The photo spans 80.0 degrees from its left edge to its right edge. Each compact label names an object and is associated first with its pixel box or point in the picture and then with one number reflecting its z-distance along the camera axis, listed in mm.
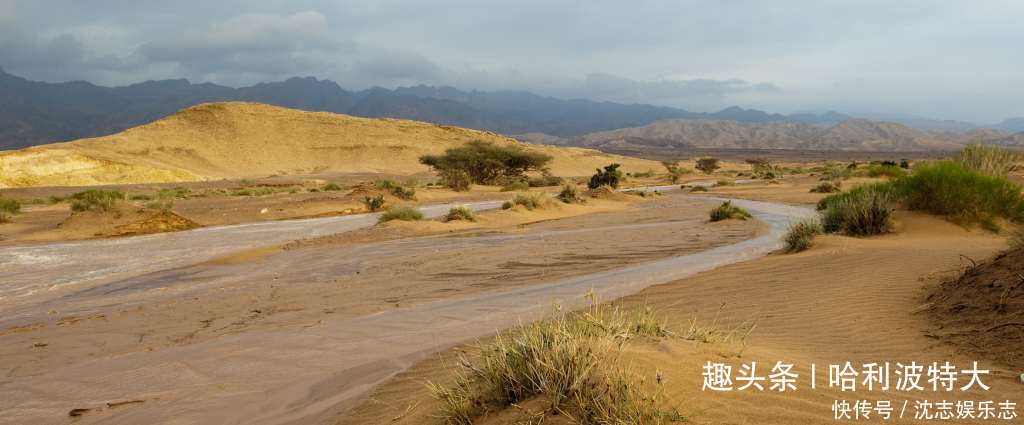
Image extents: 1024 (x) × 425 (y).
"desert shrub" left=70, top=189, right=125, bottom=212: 19450
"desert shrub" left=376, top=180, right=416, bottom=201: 29312
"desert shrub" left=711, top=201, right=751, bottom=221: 17125
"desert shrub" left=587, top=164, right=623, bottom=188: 35519
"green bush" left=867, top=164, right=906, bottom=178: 28570
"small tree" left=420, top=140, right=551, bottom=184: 45719
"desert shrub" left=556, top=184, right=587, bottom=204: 24578
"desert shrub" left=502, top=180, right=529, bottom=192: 37309
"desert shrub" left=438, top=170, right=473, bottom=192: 36531
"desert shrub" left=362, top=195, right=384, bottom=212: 25172
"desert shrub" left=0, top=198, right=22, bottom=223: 20688
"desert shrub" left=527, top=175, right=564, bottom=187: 43147
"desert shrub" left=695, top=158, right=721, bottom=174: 59625
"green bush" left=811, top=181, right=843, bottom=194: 26306
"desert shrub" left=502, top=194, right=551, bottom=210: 21434
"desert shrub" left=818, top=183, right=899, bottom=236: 11414
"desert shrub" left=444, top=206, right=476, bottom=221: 18234
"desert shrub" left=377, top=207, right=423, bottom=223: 18016
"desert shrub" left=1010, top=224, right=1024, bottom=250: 6084
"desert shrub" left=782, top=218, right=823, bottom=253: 10188
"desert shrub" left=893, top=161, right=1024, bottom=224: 11766
